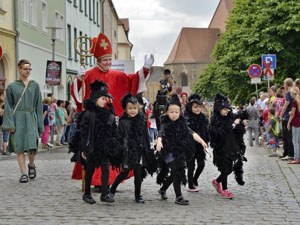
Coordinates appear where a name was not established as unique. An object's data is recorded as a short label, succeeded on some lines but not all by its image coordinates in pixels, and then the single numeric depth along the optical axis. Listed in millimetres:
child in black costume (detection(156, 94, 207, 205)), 7594
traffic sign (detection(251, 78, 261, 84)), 24058
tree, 36562
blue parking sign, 21719
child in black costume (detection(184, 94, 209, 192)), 8609
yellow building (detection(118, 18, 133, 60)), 97388
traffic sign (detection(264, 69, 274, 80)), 21423
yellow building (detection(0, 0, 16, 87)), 24692
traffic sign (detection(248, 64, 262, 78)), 23969
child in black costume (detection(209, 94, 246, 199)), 8258
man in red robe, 8820
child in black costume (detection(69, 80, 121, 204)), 7562
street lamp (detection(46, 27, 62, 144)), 23172
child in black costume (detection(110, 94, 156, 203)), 7543
